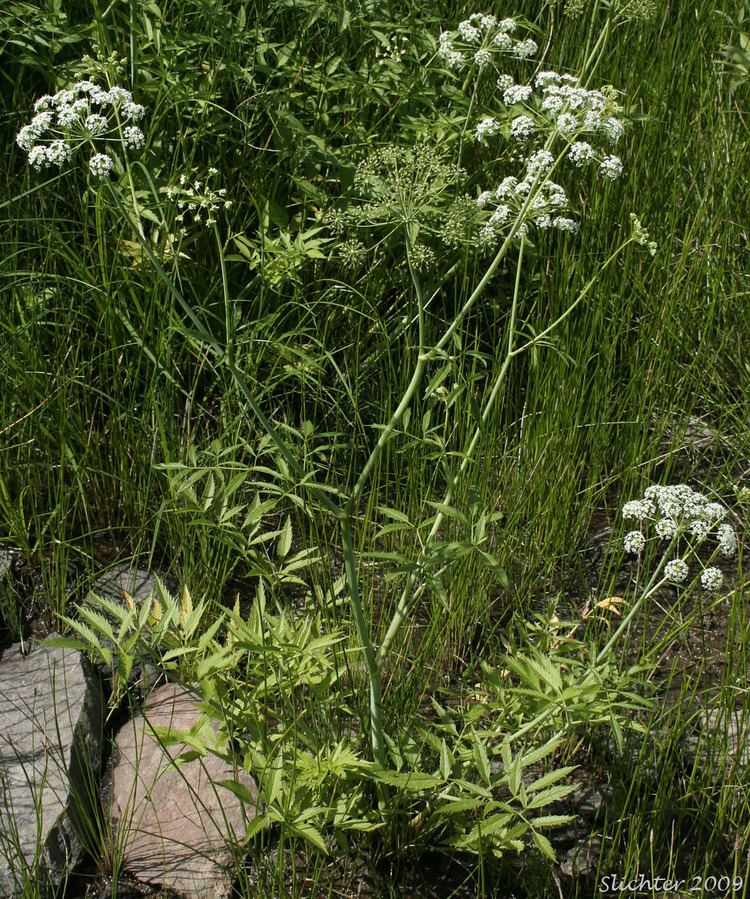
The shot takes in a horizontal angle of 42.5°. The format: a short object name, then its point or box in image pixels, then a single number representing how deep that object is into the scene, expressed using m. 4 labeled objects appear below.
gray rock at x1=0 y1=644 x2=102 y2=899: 2.01
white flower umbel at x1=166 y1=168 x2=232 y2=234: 2.21
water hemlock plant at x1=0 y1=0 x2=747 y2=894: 2.01
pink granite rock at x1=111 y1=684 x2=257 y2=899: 2.09
